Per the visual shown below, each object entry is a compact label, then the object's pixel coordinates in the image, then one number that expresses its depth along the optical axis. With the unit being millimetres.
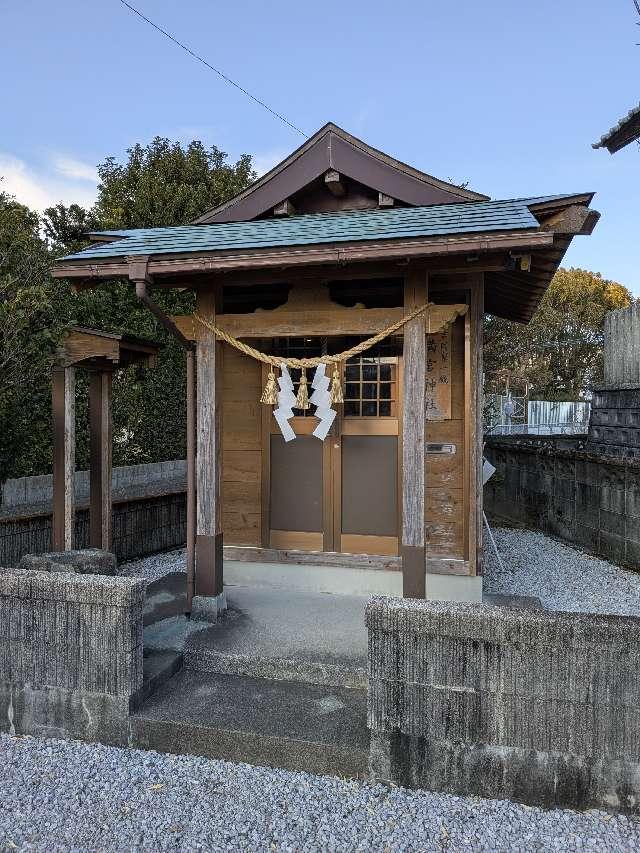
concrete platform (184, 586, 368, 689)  3578
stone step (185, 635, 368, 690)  3496
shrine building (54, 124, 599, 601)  3980
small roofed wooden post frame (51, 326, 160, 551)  4945
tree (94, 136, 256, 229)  13227
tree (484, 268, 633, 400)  25891
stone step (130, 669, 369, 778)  2877
